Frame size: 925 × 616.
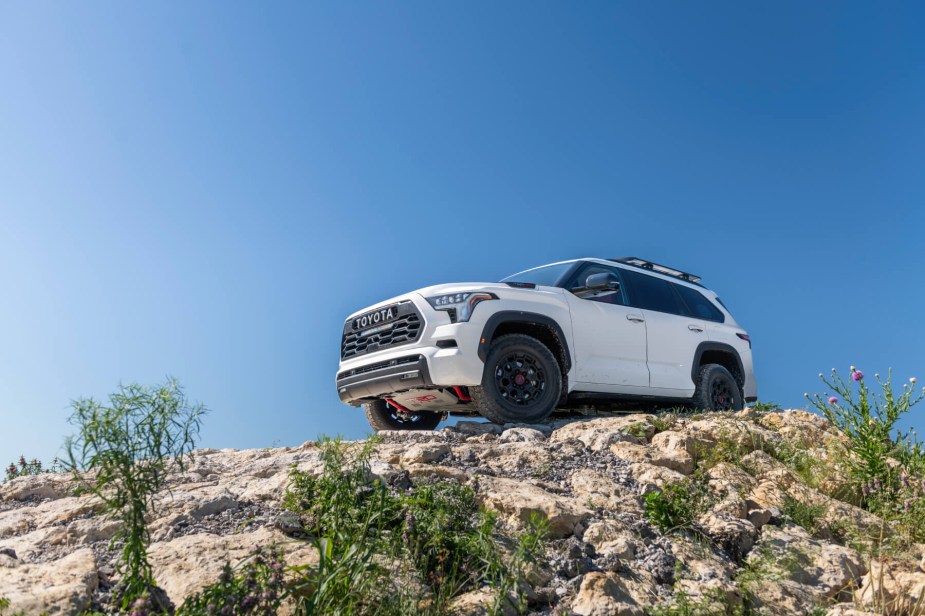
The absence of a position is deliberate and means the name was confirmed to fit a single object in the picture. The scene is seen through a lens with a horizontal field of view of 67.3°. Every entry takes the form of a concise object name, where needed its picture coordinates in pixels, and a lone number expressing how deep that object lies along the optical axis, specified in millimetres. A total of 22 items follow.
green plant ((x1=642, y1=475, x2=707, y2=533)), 4270
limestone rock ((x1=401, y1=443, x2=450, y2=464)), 4923
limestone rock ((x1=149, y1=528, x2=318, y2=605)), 3203
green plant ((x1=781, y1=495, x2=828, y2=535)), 4742
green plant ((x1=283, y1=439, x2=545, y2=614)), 2988
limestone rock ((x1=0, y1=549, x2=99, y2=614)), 3023
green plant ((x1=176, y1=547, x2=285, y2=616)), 2752
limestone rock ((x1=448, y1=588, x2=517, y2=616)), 3158
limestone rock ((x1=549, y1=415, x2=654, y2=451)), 5867
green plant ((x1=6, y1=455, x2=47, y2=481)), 7996
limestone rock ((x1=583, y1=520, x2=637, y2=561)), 3836
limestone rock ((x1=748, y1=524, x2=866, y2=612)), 3885
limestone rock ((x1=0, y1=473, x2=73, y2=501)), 5508
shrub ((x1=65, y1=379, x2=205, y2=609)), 2676
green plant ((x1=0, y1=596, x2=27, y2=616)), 2957
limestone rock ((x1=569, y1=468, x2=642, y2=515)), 4426
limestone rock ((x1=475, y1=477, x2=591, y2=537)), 3951
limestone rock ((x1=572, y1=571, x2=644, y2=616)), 3293
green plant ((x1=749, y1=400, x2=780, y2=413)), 7814
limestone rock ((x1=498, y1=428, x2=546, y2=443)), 6020
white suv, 7012
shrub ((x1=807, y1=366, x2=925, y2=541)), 5148
